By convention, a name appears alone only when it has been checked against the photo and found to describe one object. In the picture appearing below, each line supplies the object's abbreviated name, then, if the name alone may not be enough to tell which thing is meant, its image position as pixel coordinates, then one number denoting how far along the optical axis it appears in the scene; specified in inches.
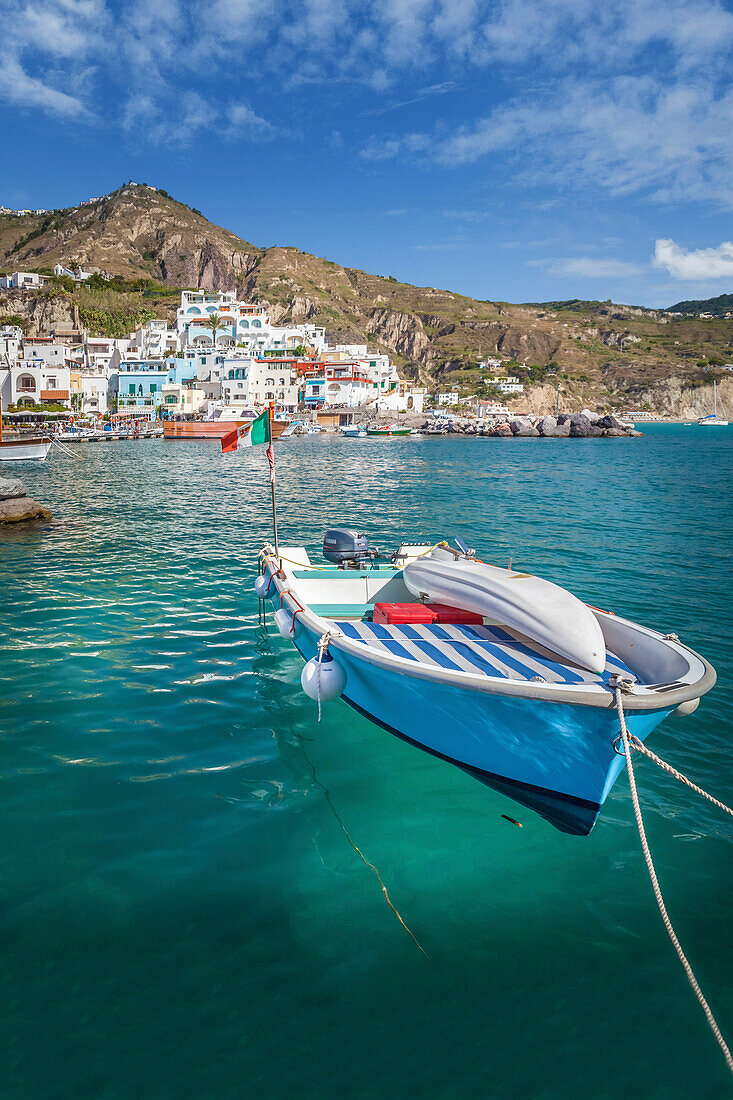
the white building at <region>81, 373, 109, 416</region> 3592.5
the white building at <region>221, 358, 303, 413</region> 3764.8
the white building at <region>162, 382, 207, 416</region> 3710.6
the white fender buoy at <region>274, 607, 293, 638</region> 343.0
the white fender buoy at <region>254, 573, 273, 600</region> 423.8
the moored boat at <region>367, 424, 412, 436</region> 3772.1
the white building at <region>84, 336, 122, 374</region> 4020.7
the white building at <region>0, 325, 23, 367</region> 3469.5
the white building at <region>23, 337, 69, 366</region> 3650.6
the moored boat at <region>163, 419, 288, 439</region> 3255.4
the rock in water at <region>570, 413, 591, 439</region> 4279.0
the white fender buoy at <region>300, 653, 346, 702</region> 262.5
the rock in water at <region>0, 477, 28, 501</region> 885.8
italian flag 414.5
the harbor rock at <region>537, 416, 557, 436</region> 4323.3
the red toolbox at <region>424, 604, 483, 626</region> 310.3
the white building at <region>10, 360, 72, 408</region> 3267.7
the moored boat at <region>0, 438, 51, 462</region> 1868.8
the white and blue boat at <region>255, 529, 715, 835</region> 200.2
